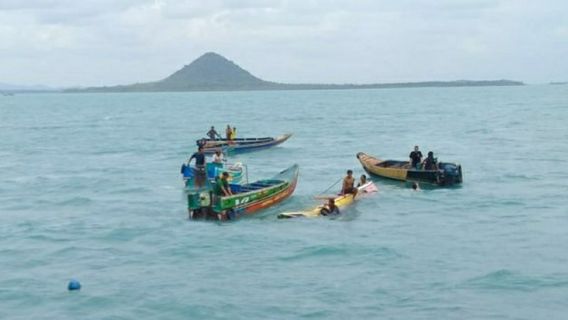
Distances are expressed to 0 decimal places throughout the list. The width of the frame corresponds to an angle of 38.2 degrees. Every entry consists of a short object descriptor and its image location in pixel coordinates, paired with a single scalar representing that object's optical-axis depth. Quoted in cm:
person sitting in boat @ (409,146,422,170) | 3850
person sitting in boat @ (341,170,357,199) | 3279
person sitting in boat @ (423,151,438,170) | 3791
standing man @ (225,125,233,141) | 5578
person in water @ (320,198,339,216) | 3047
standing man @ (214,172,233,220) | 3009
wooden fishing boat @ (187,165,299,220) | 3005
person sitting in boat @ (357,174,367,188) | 3501
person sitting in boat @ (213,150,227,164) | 3884
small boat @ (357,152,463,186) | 3778
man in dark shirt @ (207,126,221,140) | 5543
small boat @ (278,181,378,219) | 3047
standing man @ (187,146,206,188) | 3834
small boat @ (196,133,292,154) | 5434
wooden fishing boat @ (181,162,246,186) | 3812
